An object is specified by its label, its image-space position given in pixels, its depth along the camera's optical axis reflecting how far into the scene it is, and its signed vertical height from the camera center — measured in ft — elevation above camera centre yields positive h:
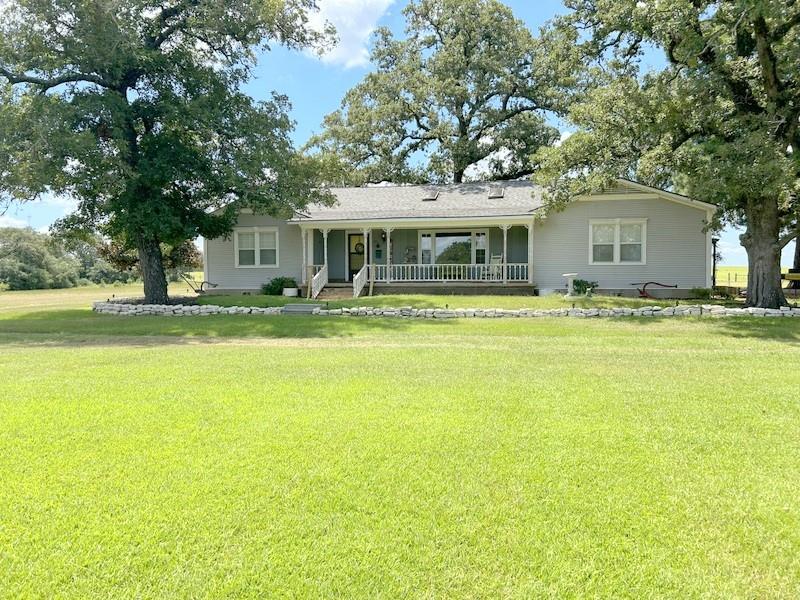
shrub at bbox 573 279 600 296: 57.76 -0.98
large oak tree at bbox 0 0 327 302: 43.09 +15.00
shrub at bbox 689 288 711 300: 55.62 -1.82
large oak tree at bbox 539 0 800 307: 38.06 +13.79
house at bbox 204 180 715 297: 57.67 +4.38
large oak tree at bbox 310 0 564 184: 93.97 +32.76
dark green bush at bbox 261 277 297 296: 62.85 -0.61
